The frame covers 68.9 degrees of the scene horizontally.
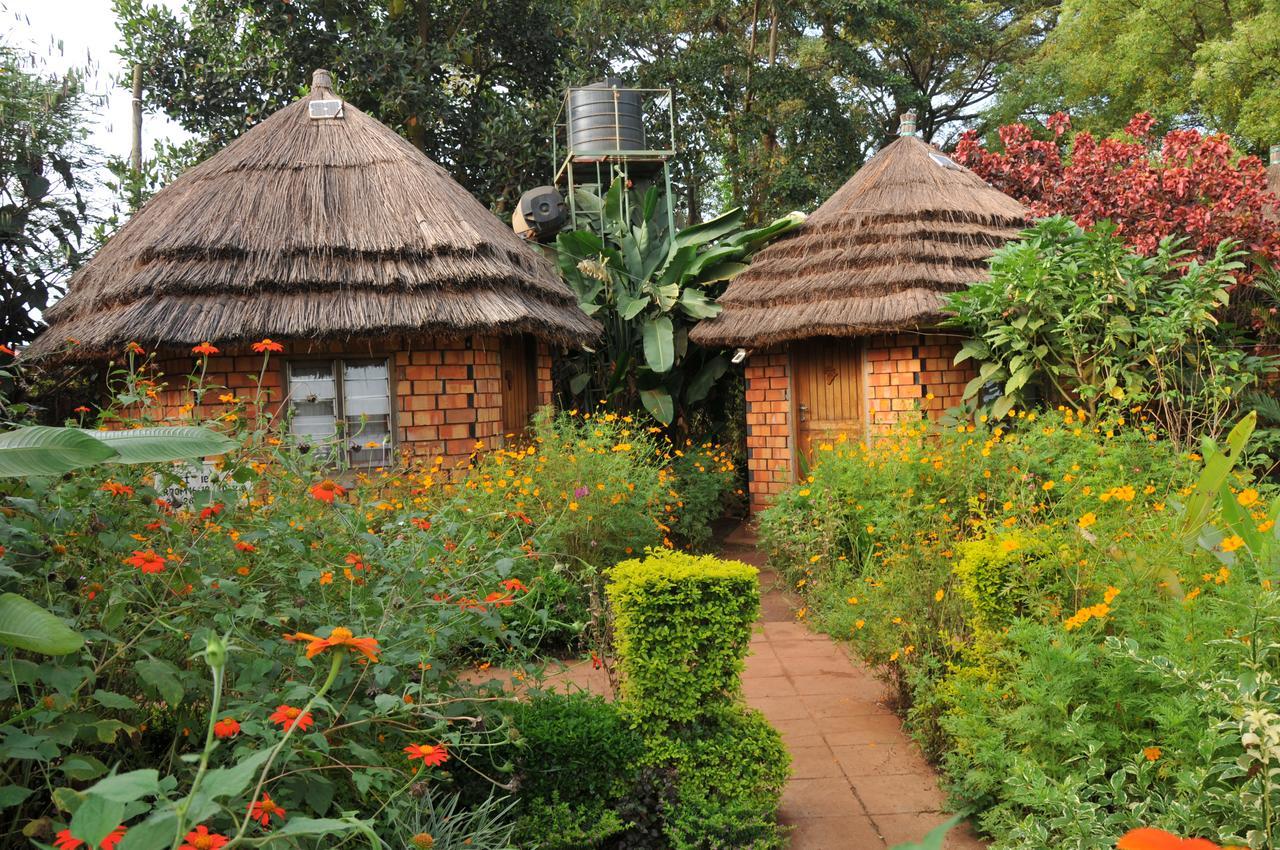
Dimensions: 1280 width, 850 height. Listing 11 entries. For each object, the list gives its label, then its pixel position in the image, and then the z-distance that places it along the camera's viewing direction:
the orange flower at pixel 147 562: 2.04
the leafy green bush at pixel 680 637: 3.38
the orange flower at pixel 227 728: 1.85
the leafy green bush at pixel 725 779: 3.18
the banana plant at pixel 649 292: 10.70
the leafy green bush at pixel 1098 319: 7.38
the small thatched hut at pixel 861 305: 9.09
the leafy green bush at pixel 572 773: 3.12
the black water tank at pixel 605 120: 11.80
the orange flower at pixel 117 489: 2.43
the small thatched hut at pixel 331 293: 7.91
